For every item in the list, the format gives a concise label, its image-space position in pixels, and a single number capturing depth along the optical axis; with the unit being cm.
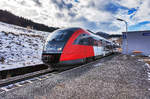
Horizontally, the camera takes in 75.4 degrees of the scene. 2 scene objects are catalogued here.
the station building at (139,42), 1785
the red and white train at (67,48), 561
